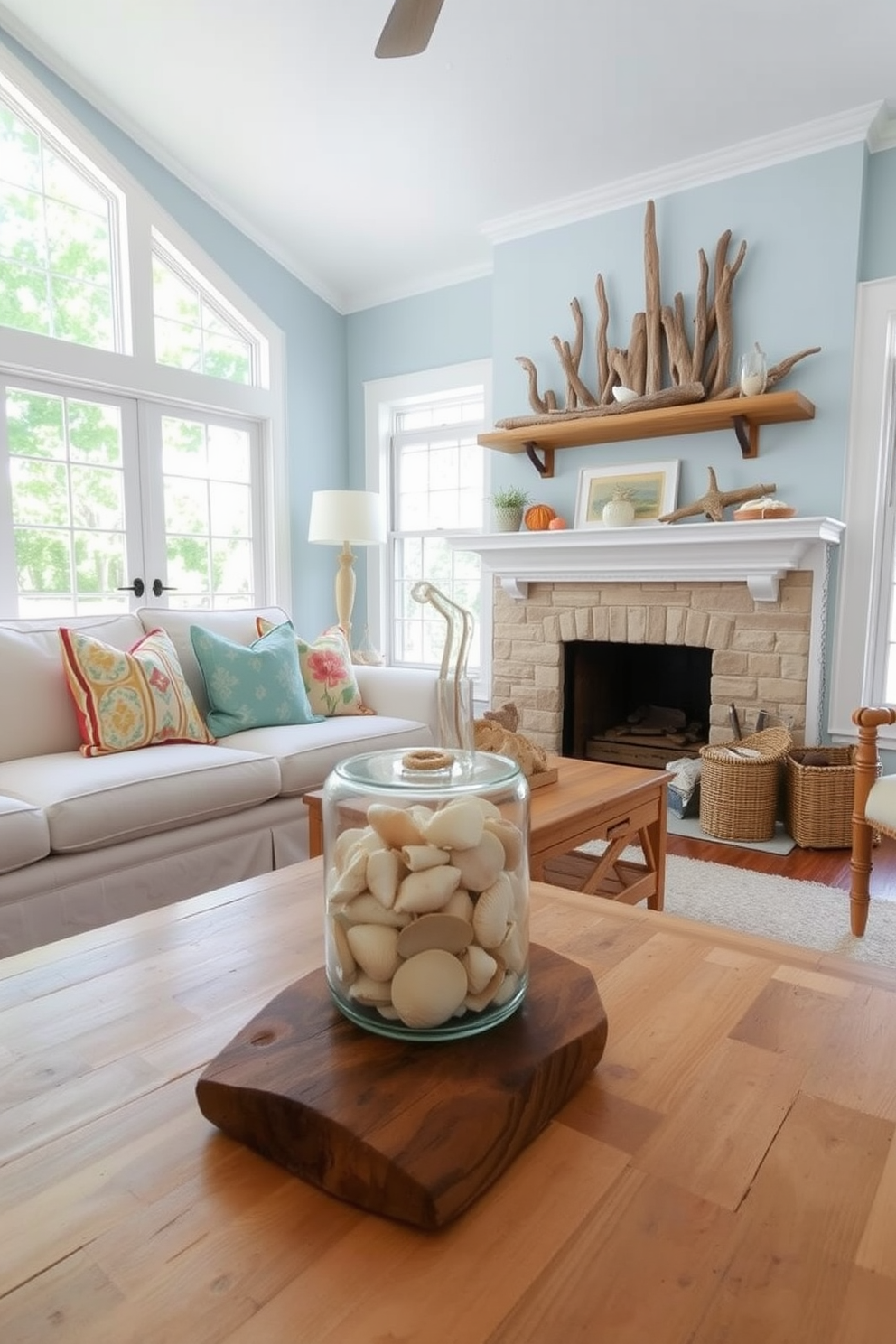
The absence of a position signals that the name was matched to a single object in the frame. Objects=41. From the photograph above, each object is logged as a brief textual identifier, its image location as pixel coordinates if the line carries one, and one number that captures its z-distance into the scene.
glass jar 0.74
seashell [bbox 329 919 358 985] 0.78
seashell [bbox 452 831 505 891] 0.74
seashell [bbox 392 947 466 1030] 0.74
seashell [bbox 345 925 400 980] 0.74
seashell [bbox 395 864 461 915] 0.72
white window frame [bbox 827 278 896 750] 3.26
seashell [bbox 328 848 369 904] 0.76
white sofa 1.97
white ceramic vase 3.77
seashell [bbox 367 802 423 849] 0.76
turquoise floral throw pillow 2.87
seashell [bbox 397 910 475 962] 0.73
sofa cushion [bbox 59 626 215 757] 2.48
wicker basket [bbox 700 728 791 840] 3.21
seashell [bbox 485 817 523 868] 0.79
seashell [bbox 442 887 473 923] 0.74
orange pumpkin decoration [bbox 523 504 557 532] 4.03
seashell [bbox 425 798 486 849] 0.74
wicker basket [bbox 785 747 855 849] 3.10
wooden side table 1.82
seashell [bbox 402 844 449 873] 0.73
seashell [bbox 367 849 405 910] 0.73
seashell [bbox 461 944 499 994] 0.75
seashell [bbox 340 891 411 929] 0.74
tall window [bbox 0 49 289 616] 3.72
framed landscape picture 3.75
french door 3.79
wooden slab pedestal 0.62
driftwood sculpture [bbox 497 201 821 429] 3.46
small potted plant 4.14
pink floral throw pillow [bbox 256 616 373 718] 3.19
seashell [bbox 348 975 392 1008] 0.76
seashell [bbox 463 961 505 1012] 0.77
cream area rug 2.30
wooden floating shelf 3.28
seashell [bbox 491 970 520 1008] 0.79
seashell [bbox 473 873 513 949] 0.75
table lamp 4.29
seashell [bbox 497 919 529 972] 0.79
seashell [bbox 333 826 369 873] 0.81
